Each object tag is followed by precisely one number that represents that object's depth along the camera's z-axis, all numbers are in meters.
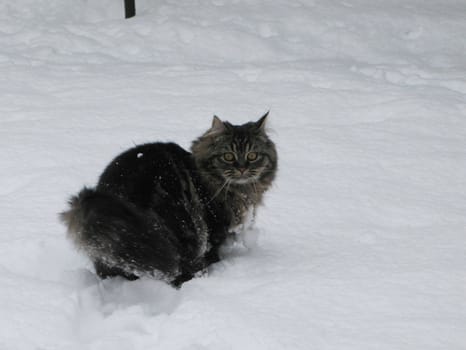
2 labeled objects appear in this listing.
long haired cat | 4.95
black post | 17.06
